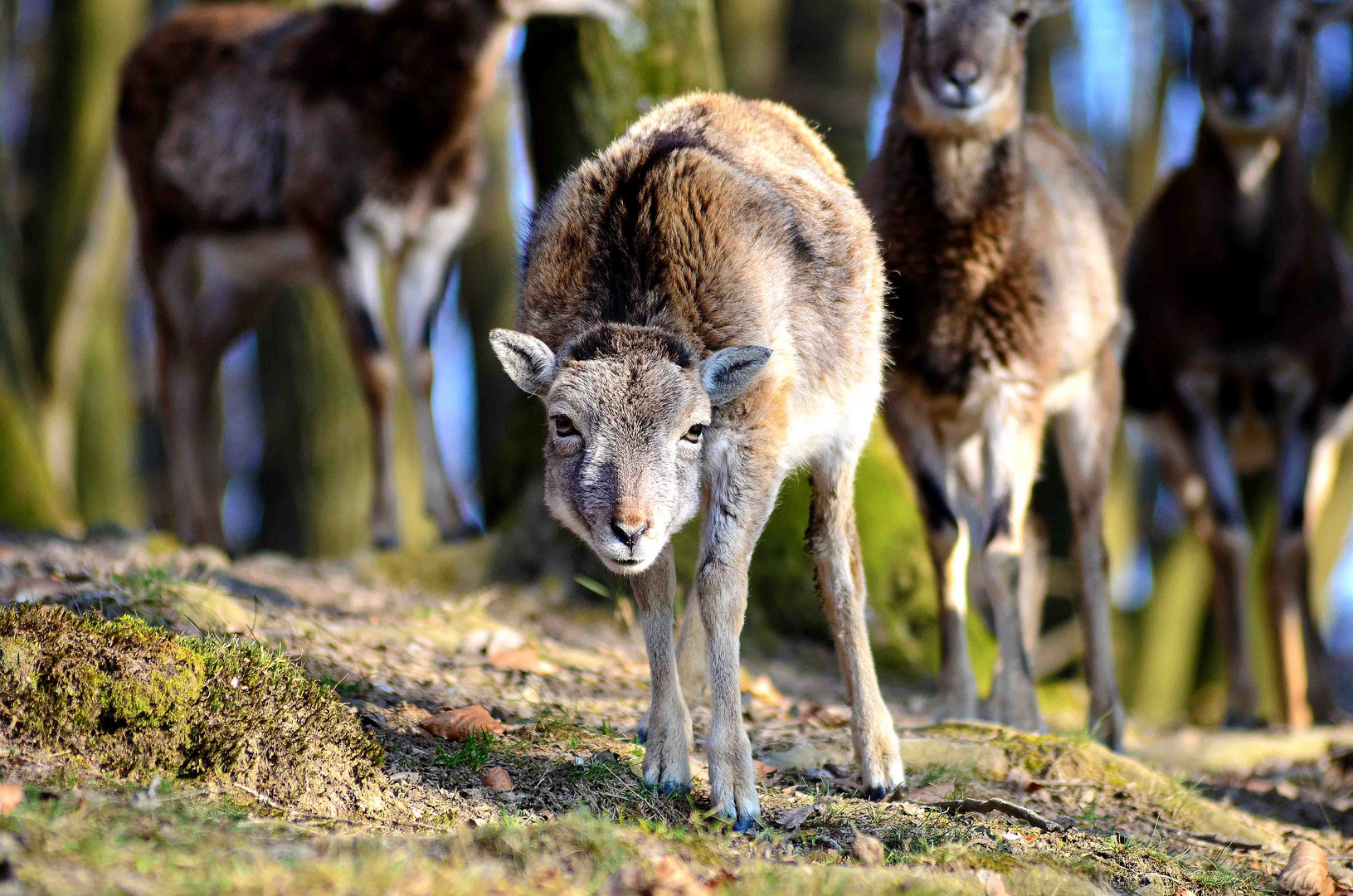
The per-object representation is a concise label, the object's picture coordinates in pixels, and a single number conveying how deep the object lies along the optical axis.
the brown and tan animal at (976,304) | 13.65
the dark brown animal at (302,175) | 18.30
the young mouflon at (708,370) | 9.13
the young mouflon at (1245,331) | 18.42
